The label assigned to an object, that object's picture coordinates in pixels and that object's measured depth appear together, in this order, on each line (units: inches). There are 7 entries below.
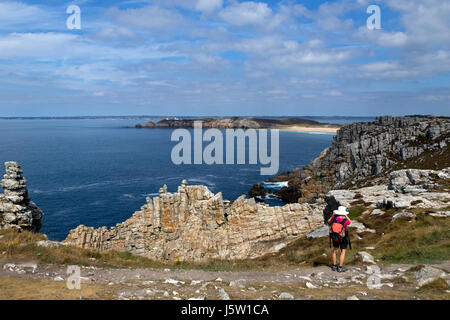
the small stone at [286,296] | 406.4
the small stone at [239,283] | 484.3
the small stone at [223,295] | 404.8
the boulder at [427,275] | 455.8
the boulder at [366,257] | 624.6
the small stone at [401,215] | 909.8
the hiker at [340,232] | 574.9
